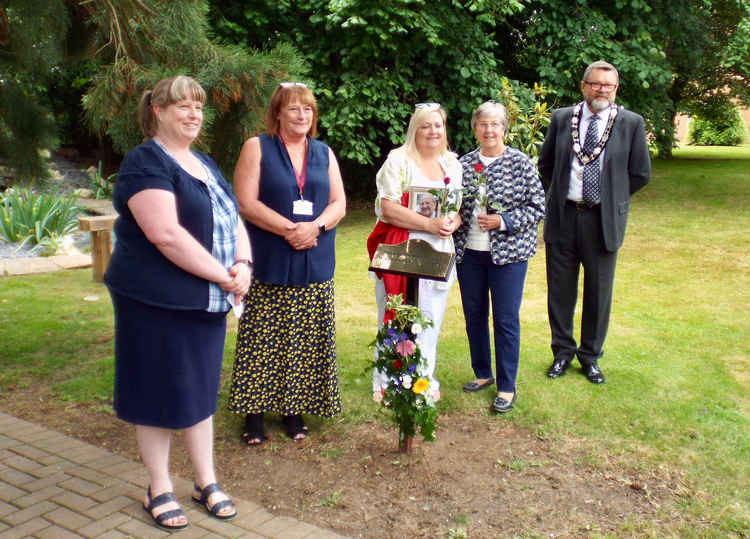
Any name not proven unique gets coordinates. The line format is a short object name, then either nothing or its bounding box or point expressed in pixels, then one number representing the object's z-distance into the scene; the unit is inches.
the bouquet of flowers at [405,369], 135.5
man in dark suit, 172.2
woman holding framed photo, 153.4
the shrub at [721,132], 1262.3
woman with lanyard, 139.0
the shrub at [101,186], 477.1
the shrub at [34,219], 354.3
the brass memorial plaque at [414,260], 137.8
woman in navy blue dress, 106.3
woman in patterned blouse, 157.9
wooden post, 282.5
